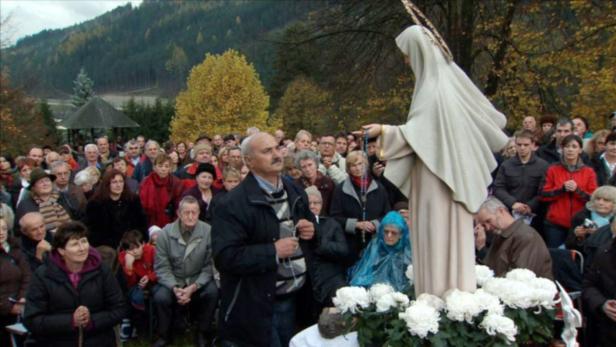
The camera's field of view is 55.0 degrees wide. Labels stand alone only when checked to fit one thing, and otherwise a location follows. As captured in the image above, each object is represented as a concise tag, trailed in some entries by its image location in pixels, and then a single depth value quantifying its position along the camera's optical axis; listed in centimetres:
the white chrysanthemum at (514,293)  308
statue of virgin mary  289
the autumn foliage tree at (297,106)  3925
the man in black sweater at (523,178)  736
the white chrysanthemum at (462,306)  287
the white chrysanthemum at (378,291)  318
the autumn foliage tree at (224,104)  4156
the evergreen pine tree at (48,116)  4341
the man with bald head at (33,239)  589
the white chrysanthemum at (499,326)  288
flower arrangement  288
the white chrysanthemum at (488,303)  294
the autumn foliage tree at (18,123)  2438
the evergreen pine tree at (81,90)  5150
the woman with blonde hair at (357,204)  619
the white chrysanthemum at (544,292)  315
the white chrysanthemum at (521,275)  335
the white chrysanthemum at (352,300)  318
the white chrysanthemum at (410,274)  348
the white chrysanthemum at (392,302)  306
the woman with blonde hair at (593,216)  593
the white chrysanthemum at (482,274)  343
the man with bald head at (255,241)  368
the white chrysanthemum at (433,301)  295
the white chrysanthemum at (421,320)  283
